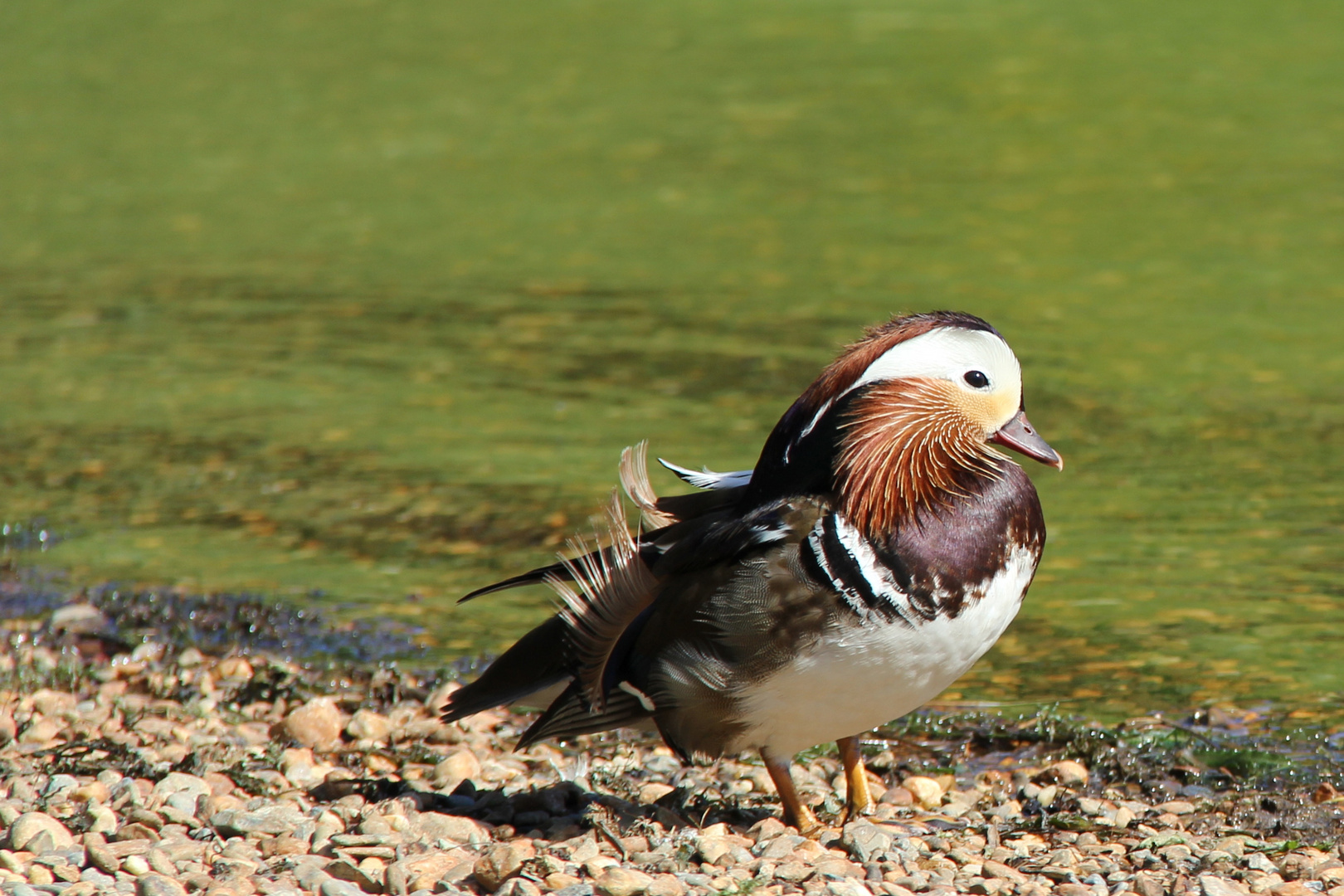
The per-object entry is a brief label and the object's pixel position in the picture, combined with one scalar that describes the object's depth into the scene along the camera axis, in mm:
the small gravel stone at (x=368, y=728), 10359
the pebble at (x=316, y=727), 10227
